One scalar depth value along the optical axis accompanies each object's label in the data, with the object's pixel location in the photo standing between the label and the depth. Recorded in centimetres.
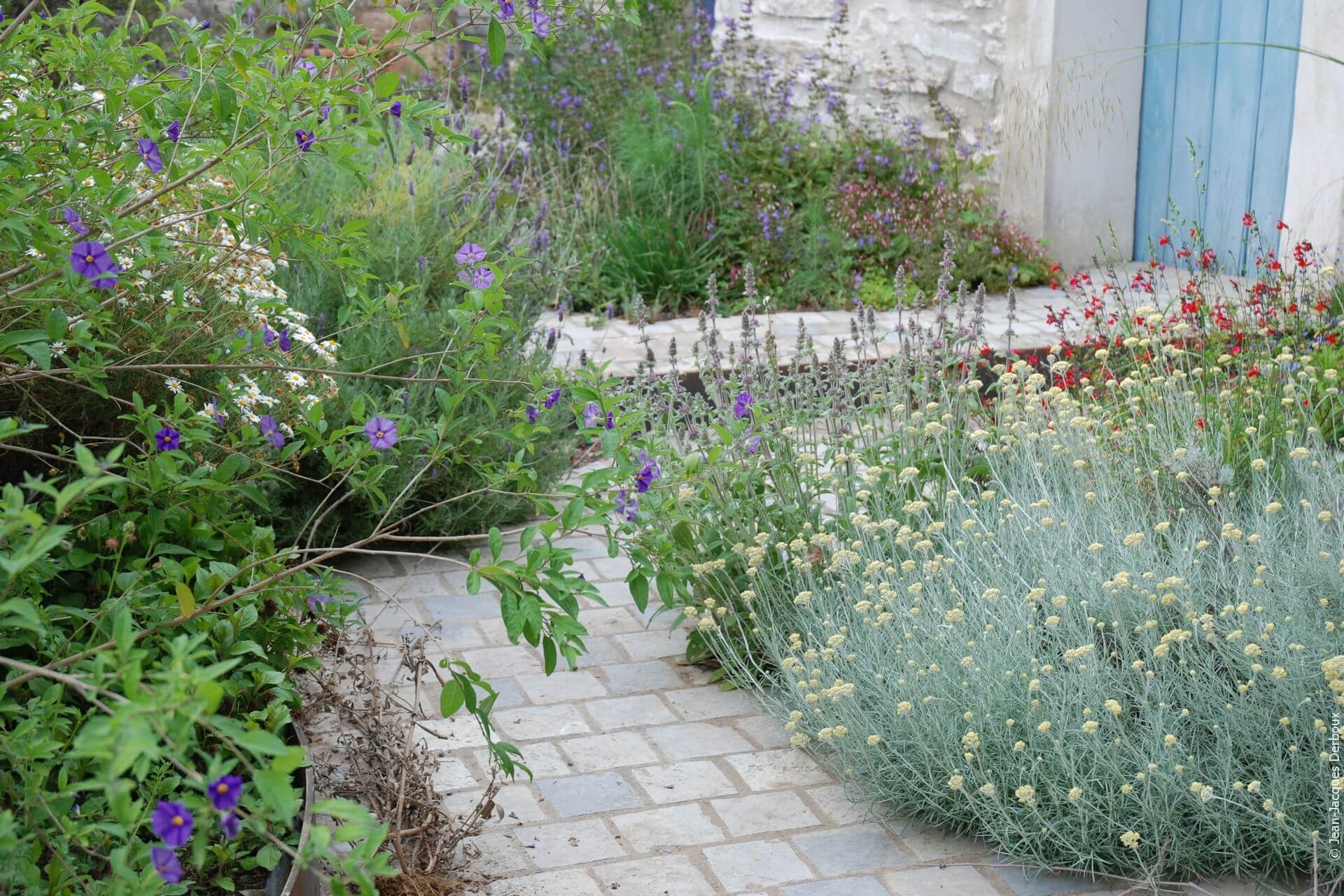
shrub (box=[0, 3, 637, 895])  203
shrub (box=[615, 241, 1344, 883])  253
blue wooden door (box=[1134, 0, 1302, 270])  657
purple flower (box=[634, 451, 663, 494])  253
